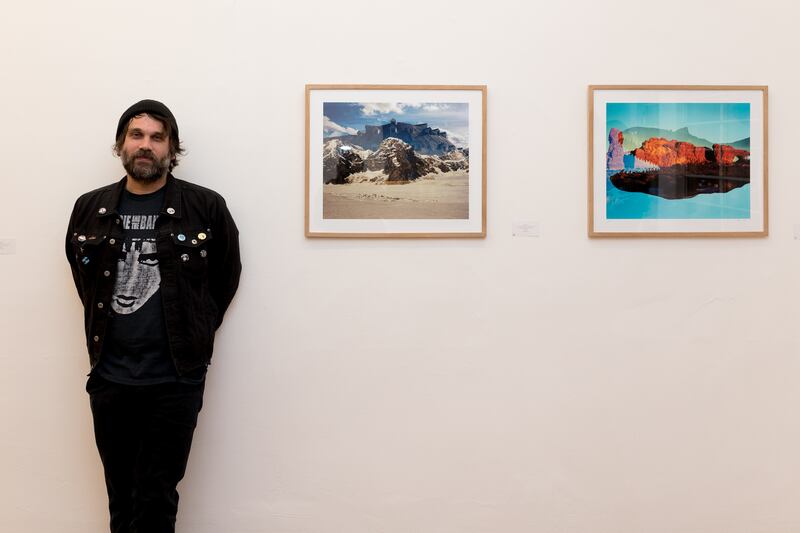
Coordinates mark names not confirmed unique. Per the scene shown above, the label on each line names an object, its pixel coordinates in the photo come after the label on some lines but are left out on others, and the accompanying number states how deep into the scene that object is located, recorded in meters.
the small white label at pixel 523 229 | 2.38
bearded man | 2.06
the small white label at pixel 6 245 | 2.35
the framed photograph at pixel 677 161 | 2.36
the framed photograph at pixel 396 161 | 2.35
